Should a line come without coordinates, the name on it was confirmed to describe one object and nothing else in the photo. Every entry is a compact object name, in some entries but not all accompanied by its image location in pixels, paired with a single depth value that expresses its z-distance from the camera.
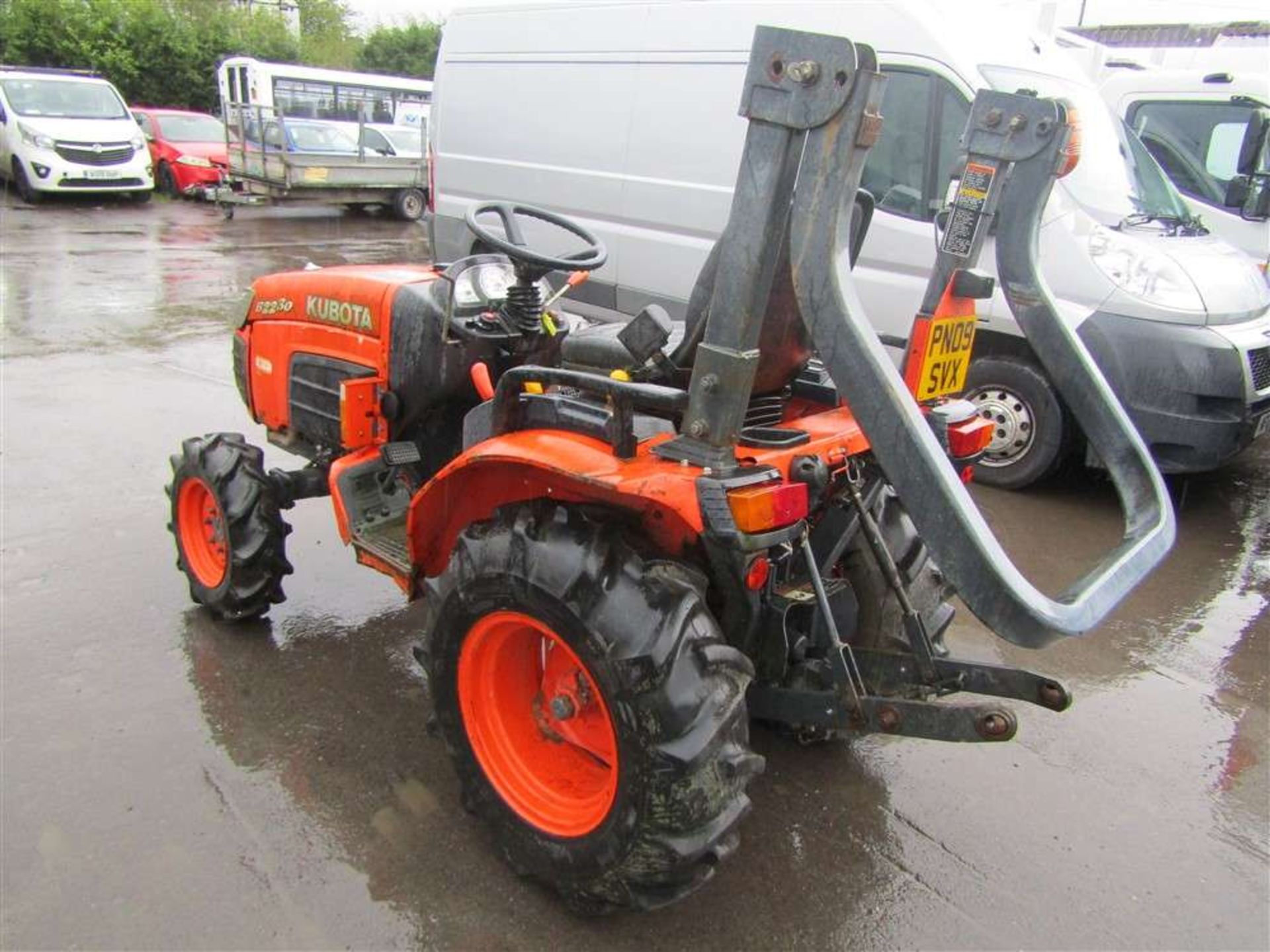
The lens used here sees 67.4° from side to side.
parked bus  17.67
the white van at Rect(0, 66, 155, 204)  14.23
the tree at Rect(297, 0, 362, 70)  37.00
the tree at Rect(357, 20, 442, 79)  36.28
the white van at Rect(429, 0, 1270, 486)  4.66
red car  16.42
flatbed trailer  13.94
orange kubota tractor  1.73
